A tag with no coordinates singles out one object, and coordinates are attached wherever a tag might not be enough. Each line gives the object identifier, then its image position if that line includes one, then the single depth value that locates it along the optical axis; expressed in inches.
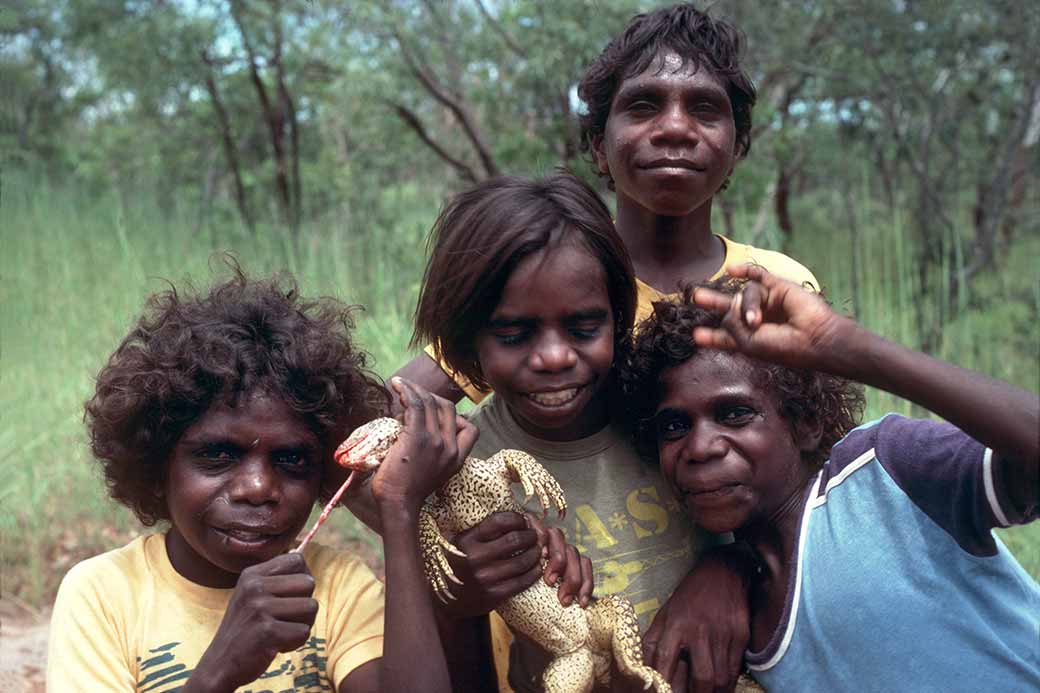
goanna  35.9
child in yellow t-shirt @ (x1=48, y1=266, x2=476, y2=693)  34.0
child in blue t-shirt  31.4
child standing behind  46.5
